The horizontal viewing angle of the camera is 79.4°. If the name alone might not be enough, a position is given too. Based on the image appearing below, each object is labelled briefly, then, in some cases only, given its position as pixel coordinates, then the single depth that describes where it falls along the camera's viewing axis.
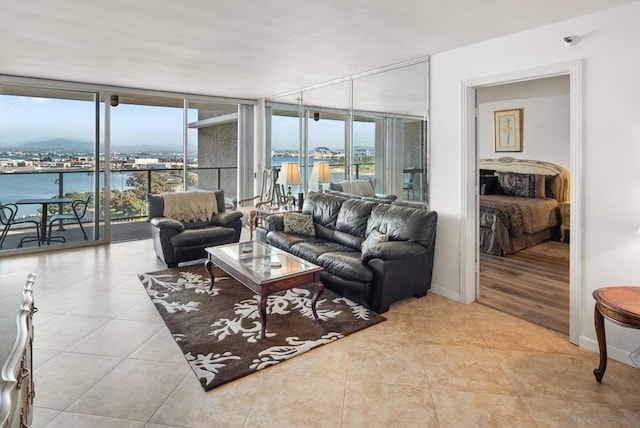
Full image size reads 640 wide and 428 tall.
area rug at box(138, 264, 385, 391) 2.66
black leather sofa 3.51
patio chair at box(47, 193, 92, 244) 5.75
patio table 5.65
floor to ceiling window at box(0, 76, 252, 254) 5.47
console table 0.79
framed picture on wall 7.17
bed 5.59
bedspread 5.58
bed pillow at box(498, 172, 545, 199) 6.67
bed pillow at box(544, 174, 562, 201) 6.68
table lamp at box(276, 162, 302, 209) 5.77
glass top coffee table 3.03
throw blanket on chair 5.39
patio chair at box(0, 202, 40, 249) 5.37
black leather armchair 4.83
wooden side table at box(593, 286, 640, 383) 2.11
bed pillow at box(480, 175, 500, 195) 7.21
